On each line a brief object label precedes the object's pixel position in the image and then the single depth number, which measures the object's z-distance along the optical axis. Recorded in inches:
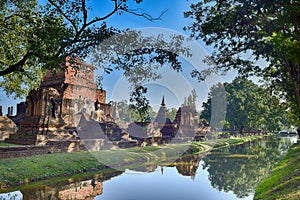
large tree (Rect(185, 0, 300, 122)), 441.1
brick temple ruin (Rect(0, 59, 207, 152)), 934.5
